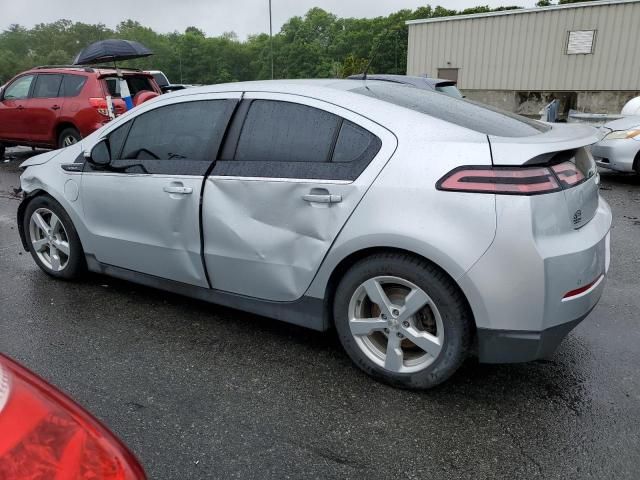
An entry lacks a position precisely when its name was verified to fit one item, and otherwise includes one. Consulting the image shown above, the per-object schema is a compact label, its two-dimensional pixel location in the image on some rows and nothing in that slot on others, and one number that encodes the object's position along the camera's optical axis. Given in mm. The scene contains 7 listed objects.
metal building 18375
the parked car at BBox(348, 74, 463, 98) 8453
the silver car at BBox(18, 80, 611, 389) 2426
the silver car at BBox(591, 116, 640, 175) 8188
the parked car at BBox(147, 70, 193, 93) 14602
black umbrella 8711
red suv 9703
